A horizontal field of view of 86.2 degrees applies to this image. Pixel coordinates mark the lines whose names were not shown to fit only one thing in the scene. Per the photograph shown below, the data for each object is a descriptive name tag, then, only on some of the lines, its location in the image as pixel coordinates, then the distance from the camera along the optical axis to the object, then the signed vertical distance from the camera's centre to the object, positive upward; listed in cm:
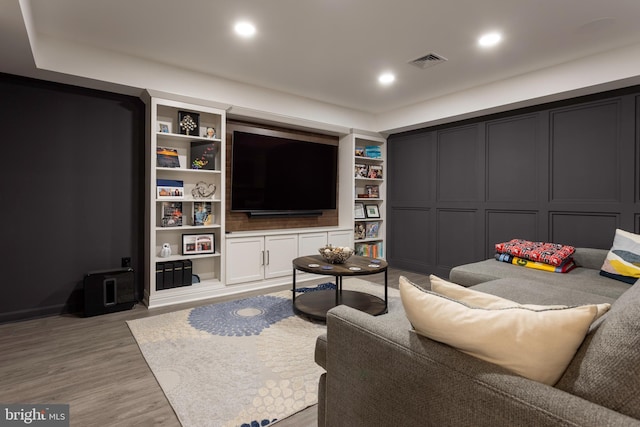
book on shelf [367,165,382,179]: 559 +70
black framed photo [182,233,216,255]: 391 -35
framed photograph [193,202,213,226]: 400 -1
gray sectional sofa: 77 -45
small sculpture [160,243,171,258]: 375 -42
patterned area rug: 186 -102
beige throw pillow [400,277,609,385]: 88 -33
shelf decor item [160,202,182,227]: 379 -1
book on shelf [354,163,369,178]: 547 +71
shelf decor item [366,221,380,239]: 566 -24
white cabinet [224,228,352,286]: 412 -50
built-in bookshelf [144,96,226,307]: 360 +13
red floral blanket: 321 -35
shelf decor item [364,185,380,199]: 566 +39
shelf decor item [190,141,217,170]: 396 +69
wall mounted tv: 438 +54
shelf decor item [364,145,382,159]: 558 +104
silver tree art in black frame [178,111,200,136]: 381 +102
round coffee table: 302 -84
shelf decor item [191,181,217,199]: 406 +28
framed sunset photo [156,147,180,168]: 370 +61
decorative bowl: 325 -38
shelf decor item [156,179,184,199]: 369 +27
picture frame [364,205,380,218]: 562 +6
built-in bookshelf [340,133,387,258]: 530 +38
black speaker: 325 -77
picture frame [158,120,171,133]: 379 +97
